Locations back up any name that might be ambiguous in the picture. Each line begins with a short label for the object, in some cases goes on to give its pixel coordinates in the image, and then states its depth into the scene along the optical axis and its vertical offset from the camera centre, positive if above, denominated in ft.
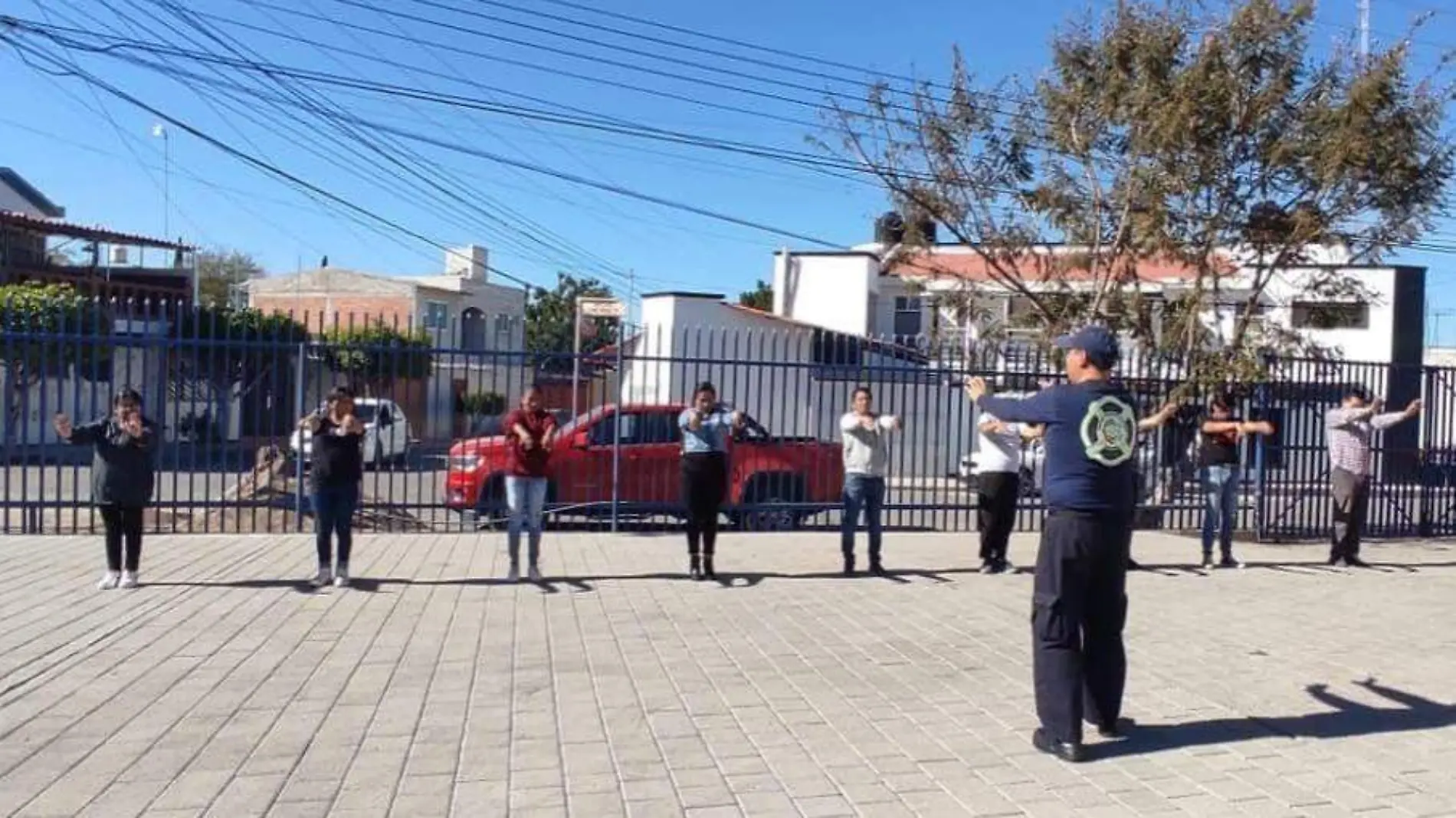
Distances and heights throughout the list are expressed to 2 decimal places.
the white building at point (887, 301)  104.88 +8.95
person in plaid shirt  38.91 -1.46
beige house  43.86 +8.96
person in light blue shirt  33.78 -1.78
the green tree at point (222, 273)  178.09 +17.50
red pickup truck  43.45 -2.50
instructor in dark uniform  18.13 -1.93
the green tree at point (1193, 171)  41.39 +8.22
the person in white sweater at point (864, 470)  35.17 -1.83
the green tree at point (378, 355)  40.47 +1.10
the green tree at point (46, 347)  37.99 +1.00
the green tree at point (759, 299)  167.48 +13.75
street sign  52.24 +3.64
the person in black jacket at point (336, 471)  30.86 -2.02
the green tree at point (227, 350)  39.24 +1.06
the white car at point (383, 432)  39.60 -1.53
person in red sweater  32.45 -1.86
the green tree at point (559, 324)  42.93 +7.46
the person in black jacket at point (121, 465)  30.09 -2.01
